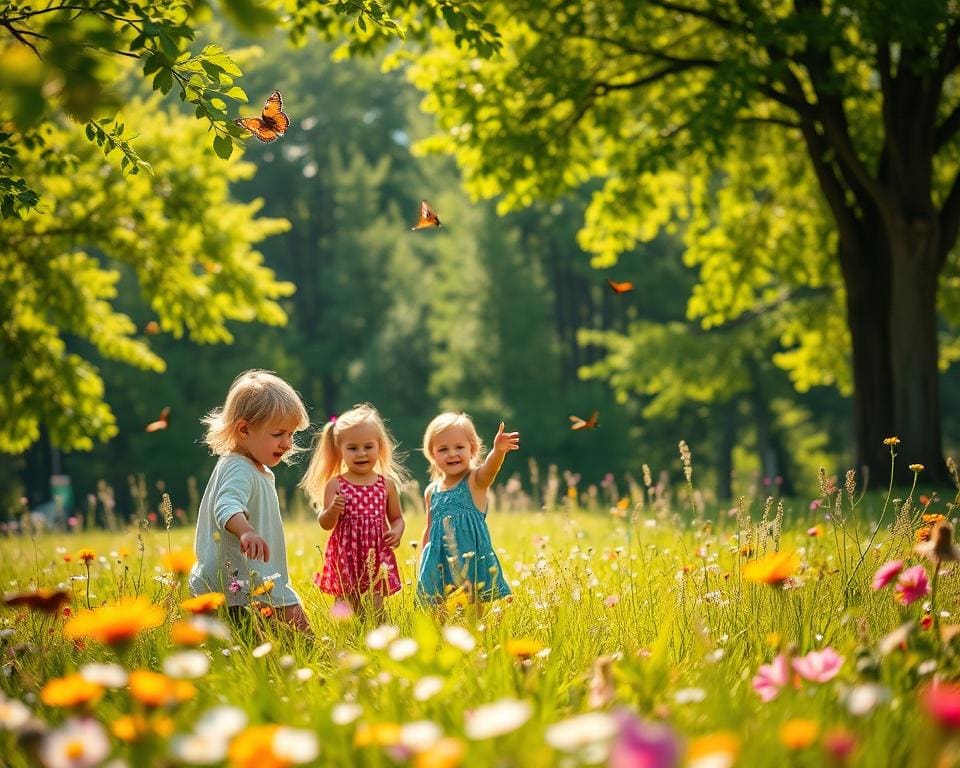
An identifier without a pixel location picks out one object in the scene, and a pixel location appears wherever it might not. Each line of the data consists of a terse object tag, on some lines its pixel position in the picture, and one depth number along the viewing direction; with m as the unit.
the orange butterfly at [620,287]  5.84
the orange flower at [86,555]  3.70
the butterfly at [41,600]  2.23
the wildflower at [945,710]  1.55
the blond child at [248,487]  4.21
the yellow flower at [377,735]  1.80
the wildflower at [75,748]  1.62
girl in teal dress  4.82
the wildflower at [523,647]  2.48
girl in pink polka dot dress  4.89
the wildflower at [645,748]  1.41
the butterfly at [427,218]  4.70
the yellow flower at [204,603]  2.40
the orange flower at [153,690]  1.76
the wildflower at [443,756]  1.55
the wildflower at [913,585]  2.58
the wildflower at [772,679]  2.26
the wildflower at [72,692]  1.82
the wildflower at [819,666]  2.27
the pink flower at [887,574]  2.55
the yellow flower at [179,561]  2.76
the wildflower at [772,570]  2.41
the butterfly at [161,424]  6.06
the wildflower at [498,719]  1.62
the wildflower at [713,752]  1.52
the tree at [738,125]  9.89
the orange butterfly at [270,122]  4.03
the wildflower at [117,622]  1.86
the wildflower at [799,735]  1.67
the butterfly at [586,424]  5.15
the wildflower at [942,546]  2.32
